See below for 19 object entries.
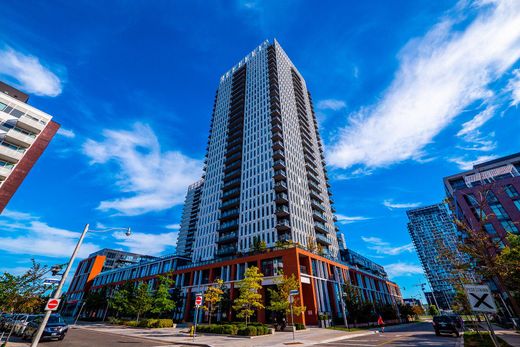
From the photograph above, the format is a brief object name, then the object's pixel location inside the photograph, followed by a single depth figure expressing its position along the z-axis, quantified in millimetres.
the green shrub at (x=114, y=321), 39000
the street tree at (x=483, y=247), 10555
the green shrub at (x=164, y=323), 31469
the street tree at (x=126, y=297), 38300
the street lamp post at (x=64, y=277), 10597
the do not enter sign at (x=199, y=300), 19594
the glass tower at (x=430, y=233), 144500
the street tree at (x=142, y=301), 36469
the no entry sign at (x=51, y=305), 11107
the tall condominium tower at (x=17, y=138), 35500
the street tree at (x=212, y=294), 29662
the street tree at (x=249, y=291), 27375
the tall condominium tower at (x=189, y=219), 104512
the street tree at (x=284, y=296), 27219
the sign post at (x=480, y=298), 8717
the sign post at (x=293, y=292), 22359
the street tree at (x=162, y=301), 37250
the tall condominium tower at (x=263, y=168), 53375
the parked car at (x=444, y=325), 22188
